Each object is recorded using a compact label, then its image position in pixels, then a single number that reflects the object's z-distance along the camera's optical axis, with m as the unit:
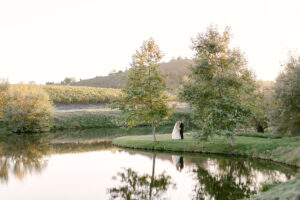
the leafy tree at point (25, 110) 51.34
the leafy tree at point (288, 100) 24.07
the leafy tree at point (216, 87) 22.52
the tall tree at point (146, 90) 28.14
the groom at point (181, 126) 29.11
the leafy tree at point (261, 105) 23.62
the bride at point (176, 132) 29.28
